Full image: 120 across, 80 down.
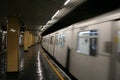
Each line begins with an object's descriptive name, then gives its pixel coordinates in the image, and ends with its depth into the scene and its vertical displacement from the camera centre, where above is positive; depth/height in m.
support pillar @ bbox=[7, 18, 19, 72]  4.63 -0.24
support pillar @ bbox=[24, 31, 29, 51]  11.92 -0.28
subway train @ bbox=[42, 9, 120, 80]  2.11 -0.25
